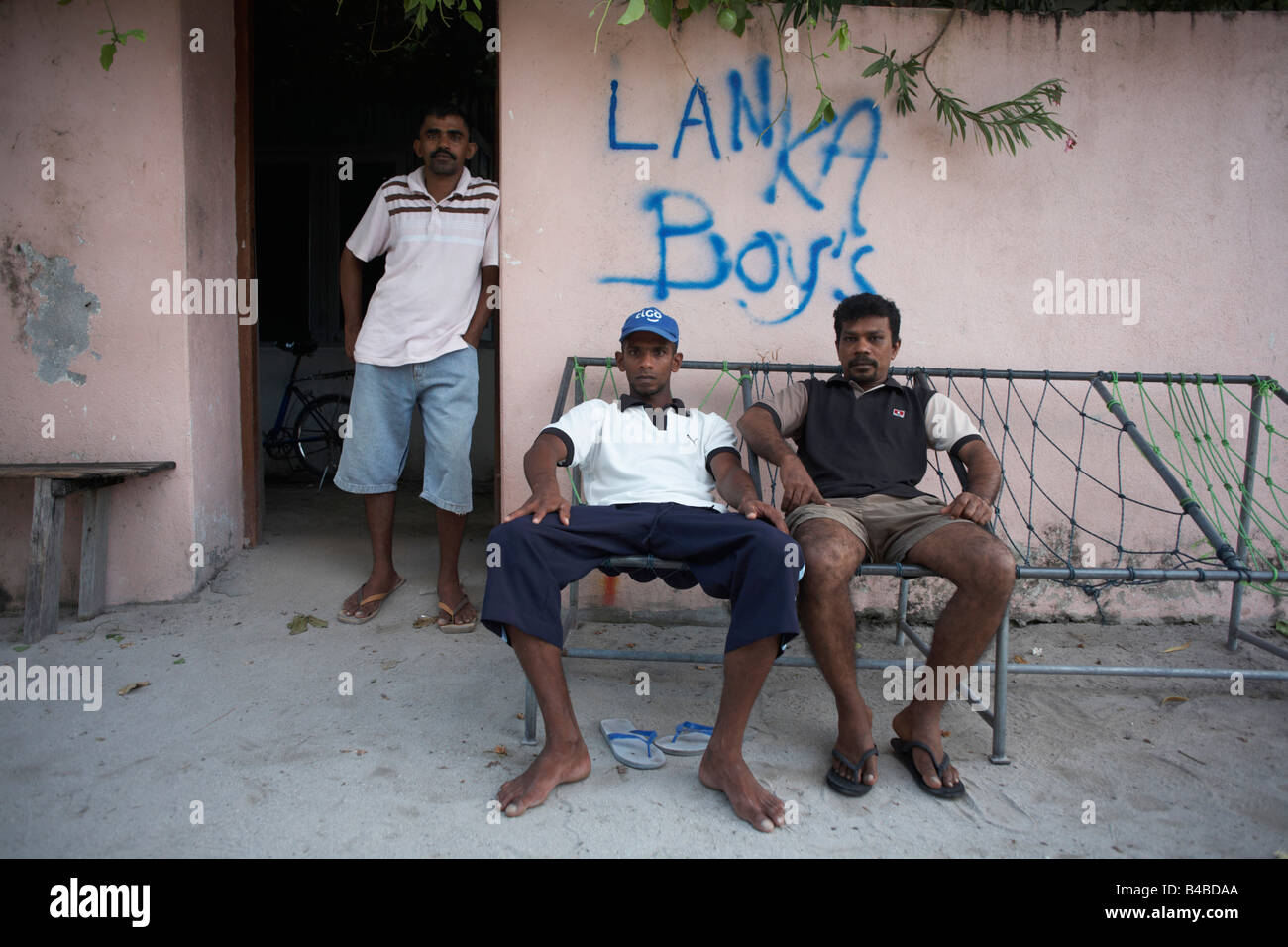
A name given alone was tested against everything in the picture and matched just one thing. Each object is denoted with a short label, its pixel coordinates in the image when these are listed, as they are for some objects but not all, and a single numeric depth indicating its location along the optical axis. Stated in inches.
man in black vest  91.8
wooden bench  124.5
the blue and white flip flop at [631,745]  93.9
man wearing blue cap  86.5
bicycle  256.2
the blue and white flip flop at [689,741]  96.8
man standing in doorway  133.2
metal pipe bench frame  97.2
